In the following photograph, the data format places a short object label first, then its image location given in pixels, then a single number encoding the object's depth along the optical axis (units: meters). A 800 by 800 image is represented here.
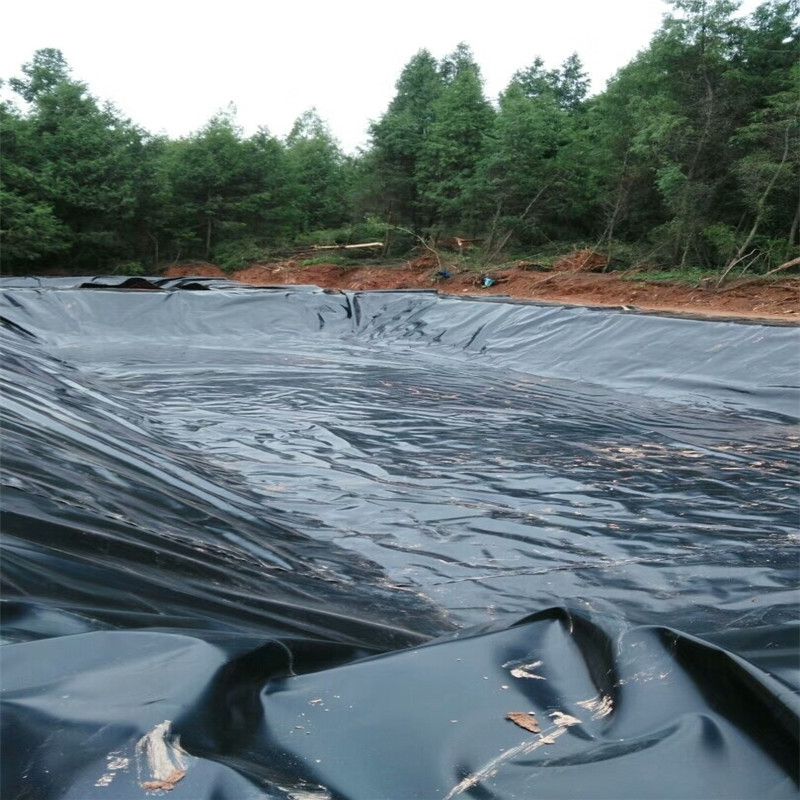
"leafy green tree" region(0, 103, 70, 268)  17.00
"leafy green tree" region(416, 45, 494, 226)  18.67
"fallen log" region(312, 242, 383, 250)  19.35
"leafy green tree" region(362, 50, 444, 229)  19.84
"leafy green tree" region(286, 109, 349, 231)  23.97
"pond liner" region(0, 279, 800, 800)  0.87
